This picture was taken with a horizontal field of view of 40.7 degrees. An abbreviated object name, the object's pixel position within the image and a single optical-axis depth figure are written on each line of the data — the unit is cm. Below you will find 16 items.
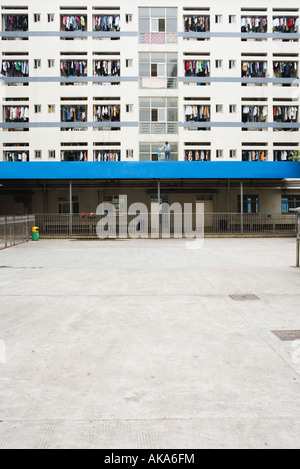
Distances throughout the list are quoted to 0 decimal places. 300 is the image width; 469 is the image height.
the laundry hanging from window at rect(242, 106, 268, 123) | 3512
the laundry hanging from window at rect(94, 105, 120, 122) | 3484
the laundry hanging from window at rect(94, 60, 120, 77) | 3497
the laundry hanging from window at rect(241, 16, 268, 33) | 3538
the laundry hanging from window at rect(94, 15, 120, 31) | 3525
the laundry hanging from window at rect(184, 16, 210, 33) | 3525
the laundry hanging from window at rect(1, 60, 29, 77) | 3484
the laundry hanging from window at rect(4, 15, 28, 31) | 3512
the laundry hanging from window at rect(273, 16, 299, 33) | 3547
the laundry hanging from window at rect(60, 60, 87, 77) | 3491
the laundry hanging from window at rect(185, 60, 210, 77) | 3497
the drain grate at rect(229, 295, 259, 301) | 772
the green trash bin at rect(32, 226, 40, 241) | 2402
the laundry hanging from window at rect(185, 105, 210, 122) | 3491
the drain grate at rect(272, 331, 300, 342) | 519
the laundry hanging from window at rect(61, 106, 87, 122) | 3494
